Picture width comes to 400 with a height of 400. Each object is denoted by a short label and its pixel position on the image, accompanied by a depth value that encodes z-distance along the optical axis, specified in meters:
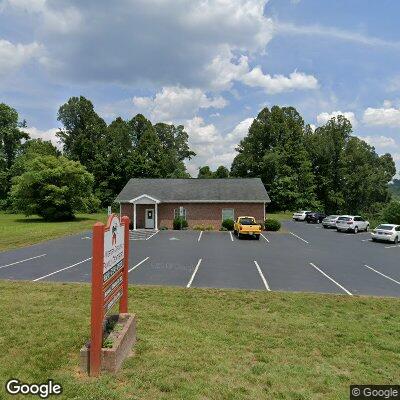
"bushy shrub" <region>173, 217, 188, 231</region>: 37.28
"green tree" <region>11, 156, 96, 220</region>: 46.22
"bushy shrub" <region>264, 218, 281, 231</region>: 36.03
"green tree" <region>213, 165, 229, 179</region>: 85.24
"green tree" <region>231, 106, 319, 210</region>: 65.81
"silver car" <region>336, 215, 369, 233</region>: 36.38
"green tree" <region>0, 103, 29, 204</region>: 65.62
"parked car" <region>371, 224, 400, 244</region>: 28.17
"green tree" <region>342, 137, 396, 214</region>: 66.25
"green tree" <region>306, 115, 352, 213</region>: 67.88
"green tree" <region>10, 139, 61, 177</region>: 61.53
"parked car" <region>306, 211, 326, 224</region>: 49.00
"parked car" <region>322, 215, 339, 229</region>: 41.03
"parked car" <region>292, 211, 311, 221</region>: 51.88
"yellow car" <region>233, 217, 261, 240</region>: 28.81
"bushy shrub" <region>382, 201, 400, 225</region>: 39.00
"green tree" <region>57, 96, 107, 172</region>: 72.93
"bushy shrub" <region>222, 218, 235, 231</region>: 36.28
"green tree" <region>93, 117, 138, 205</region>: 67.62
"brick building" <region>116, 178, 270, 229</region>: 38.00
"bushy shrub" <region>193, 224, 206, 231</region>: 37.00
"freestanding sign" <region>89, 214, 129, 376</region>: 5.92
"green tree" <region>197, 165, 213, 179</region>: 90.25
